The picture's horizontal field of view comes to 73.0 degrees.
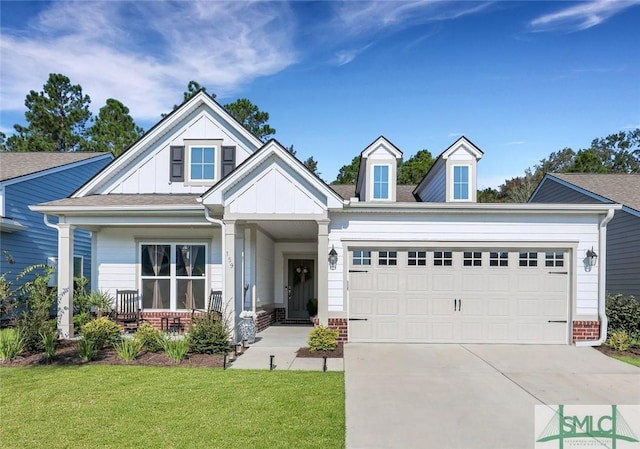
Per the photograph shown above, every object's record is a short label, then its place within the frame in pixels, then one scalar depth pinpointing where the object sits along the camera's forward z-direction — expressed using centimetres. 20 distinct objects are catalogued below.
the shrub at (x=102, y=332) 908
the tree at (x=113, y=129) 2836
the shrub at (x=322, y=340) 939
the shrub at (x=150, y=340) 914
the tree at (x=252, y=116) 2958
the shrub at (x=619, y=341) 986
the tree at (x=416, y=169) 3575
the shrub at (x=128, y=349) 847
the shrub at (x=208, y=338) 897
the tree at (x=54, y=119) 2858
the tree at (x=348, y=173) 3769
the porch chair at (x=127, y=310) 1198
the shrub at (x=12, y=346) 862
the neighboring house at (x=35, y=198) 1402
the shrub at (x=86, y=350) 857
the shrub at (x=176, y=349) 838
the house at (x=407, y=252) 995
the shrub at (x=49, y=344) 860
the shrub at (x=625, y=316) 1052
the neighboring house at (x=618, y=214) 1316
